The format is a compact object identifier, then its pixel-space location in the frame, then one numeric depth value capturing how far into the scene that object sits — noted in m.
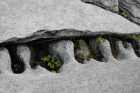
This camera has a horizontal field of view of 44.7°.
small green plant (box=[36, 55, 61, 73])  2.37
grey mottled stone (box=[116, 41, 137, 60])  2.70
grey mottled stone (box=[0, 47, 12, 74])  1.93
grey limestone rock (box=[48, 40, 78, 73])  2.24
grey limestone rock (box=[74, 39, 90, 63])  2.61
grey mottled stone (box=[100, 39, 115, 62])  2.58
